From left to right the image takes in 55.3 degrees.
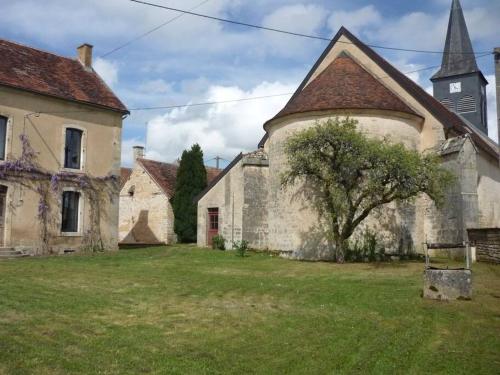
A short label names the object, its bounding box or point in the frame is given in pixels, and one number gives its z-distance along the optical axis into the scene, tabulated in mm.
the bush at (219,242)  22516
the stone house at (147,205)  29375
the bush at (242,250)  18594
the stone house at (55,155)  17875
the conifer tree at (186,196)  28469
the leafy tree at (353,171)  13773
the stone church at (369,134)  17328
